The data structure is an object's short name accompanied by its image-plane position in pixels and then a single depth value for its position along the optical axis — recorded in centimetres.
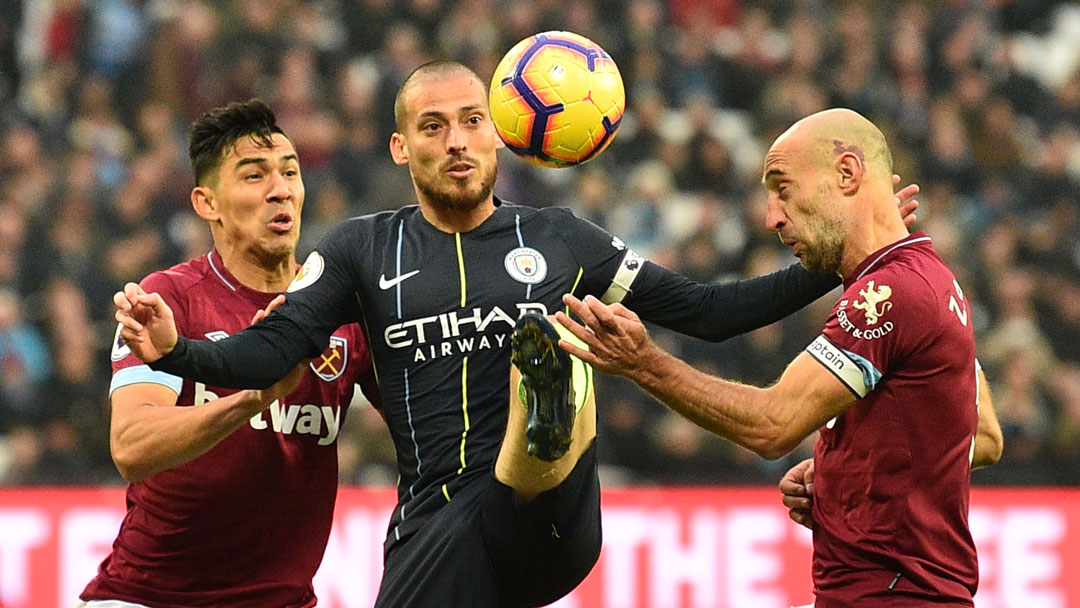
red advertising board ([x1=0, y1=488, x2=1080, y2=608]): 1619
